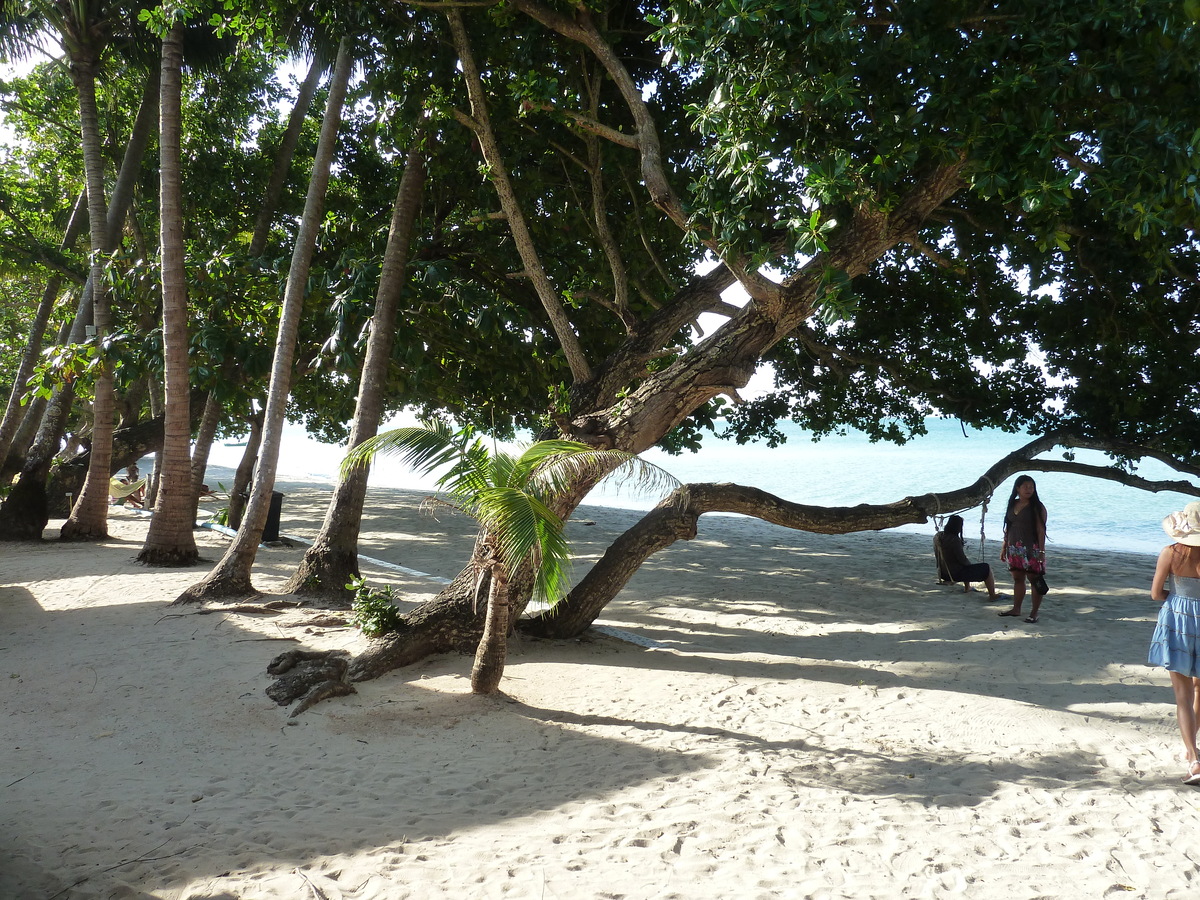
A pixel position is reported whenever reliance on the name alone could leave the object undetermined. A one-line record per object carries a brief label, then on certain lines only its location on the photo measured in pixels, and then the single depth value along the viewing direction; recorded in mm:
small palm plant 5414
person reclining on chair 18188
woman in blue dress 4762
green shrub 7148
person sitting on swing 10297
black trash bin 13445
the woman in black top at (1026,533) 8711
